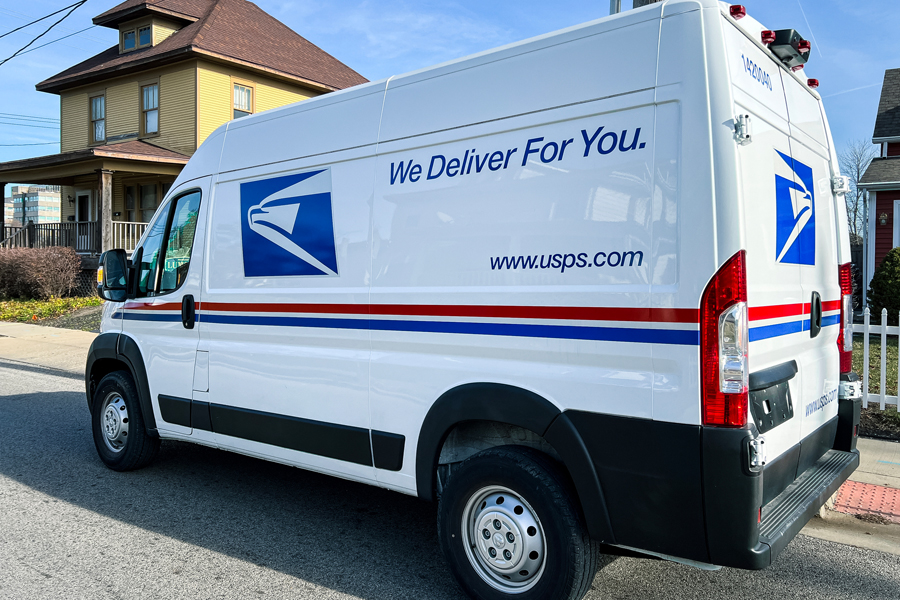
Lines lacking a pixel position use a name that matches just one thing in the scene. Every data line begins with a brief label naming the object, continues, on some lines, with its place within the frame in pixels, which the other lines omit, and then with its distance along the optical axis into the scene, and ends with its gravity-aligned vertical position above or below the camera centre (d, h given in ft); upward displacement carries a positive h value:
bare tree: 119.96 +14.85
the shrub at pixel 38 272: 61.67 +1.74
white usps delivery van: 9.36 -0.09
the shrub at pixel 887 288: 38.55 +0.18
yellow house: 71.56 +21.34
